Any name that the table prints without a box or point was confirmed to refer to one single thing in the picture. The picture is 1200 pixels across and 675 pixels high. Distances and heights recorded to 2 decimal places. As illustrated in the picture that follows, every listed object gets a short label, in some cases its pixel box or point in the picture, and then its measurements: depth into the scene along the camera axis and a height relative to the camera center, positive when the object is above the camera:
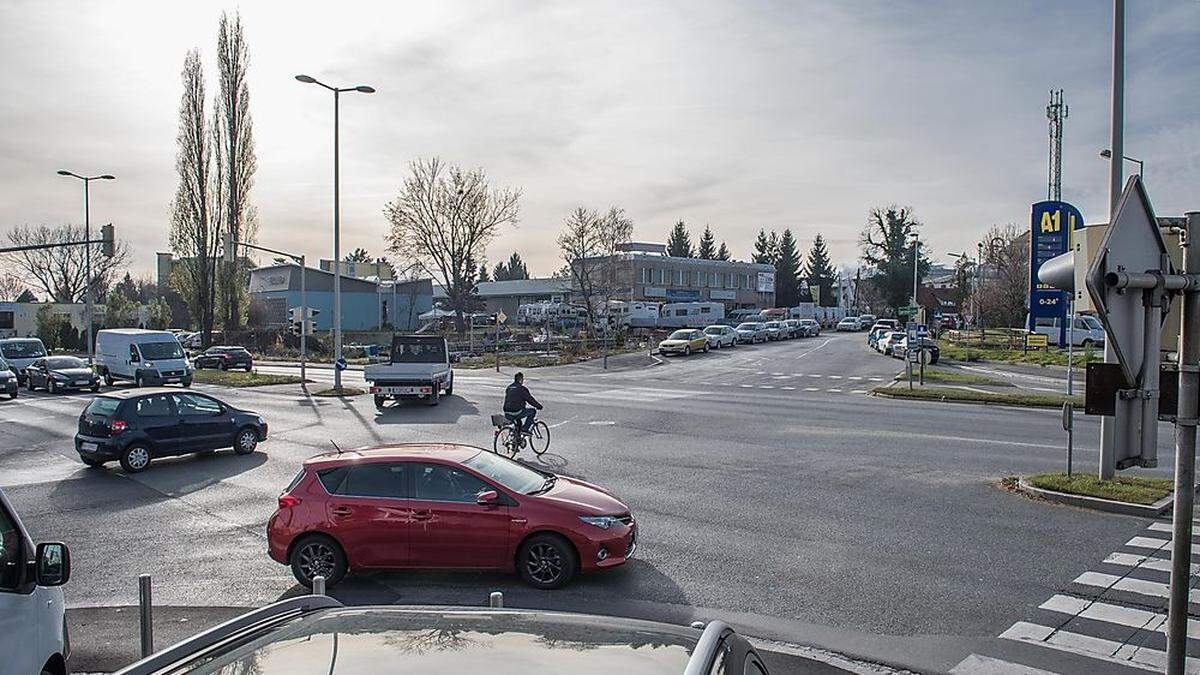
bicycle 18.17 -2.65
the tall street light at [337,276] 32.50 +1.46
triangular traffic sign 4.16 +0.28
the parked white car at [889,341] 53.38 -1.46
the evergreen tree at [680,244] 131.50 +11.07
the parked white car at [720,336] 60.72 -1.40
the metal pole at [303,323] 37.81 -0.46
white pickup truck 27.86 -1.92
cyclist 18.20 -1.92
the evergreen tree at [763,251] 126.88 +9.81
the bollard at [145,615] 5.95 -2.13
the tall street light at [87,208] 45.75 +5.50
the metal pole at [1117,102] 14.30 +3.64
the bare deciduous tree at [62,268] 81.69 +4.04
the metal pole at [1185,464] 4.42 -0.75
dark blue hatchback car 16.61 -2.33
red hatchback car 9.20 -2.24
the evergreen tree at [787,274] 123.69 +6.19
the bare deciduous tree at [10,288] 90.53 +2.40
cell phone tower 56.69 +12.42
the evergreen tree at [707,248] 133.50 +10.61
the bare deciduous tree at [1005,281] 60.12 +2.82
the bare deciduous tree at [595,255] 61.78 +4.41
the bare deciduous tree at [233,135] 54.00 +11.16
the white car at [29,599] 4.39 -1.54
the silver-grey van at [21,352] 40.00 -1.98
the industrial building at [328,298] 85.06 +1.55
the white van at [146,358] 35.38 -1.97
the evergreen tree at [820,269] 126.12 +7.11
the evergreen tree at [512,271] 170.12 +8.74
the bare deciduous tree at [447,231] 66.38 +6.69
